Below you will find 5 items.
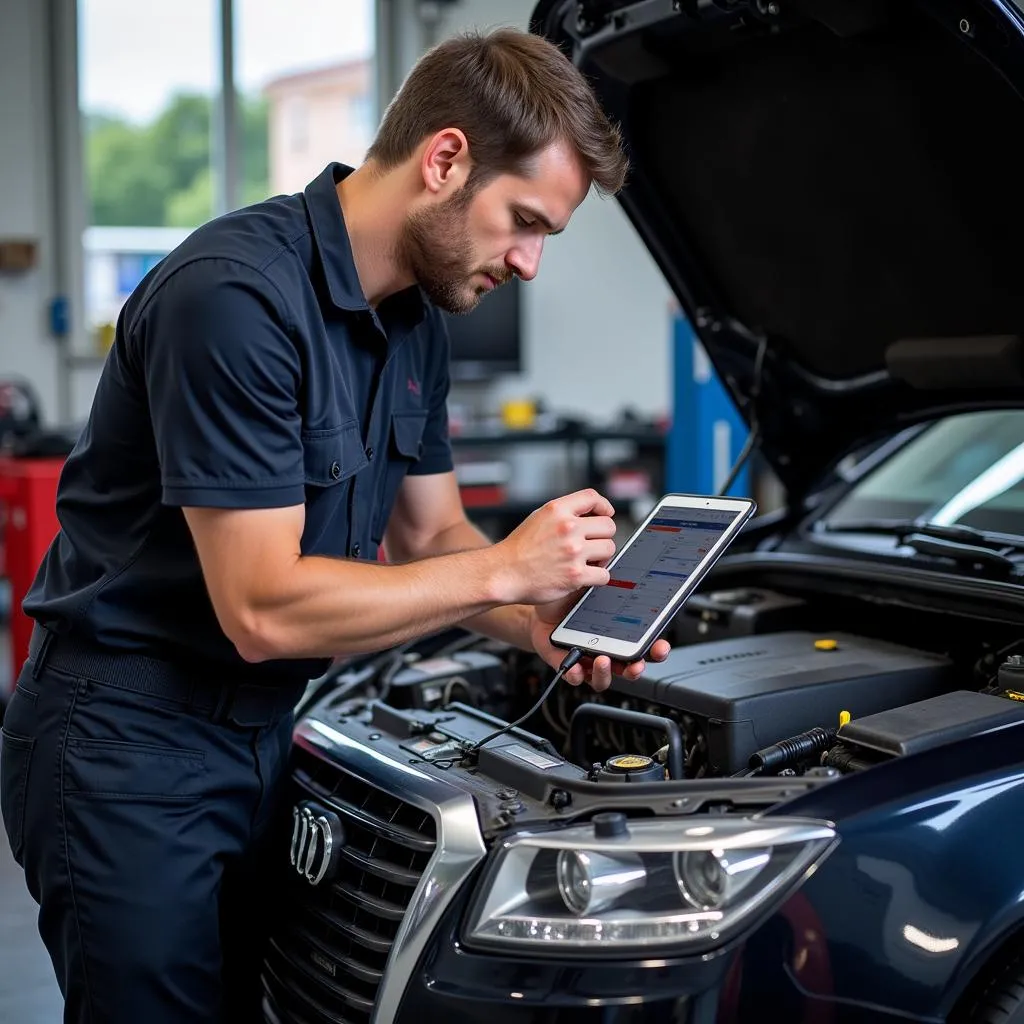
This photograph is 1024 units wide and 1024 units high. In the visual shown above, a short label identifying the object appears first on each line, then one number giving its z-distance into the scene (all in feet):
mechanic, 4.50
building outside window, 22.08
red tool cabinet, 13.33
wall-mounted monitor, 23.88
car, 4.07
